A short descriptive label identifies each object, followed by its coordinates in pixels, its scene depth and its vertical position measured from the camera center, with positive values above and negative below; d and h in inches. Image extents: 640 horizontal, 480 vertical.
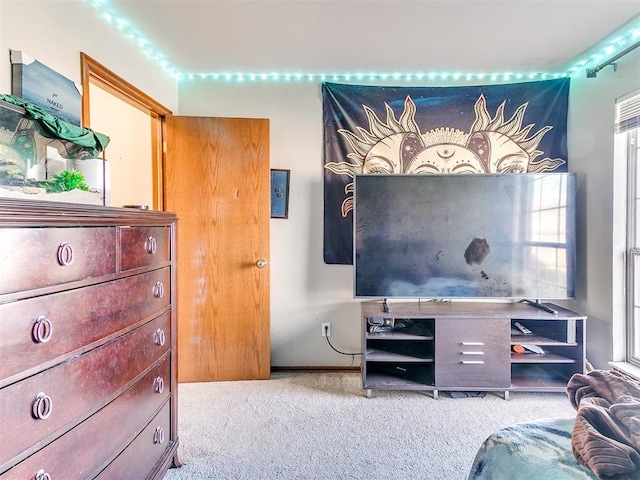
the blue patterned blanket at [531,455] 32.7 -23.0
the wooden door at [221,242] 100.4 -1.8
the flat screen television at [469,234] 94.9 +0.8
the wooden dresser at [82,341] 31.3 -12.3
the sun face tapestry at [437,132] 105.3 +33.1
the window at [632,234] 86.5 +0.8
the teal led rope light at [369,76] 104.2 +50.4
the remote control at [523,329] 94.8 -26.2
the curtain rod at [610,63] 80.3 +45.1
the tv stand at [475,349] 89.4 -30.4
